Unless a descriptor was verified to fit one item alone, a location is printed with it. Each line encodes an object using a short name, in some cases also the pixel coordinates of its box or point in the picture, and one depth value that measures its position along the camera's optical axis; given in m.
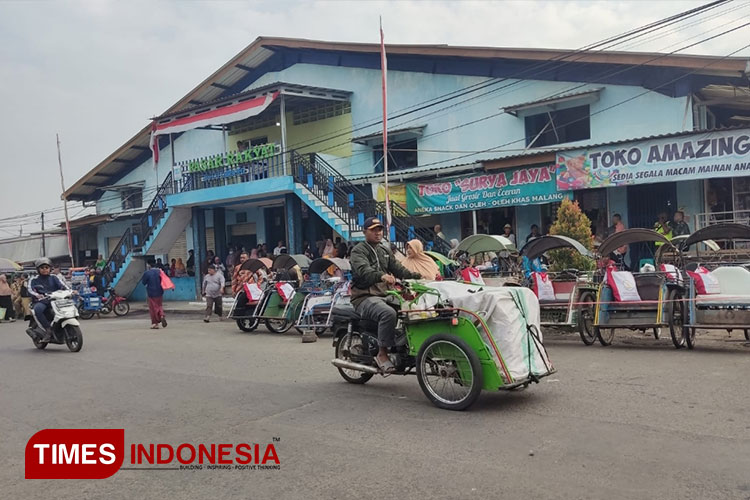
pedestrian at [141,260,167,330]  16.02
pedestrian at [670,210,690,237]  14.45
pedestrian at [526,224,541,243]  17.62
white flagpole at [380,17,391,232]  15.74
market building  15.41
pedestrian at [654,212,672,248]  14.81
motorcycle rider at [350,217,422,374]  6.64
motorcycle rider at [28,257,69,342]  11.90
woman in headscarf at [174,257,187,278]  27.24
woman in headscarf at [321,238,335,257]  20.11
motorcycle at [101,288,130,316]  21.88
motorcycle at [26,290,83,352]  11.70
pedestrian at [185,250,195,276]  27.03
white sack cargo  6.00
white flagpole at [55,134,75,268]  29.43
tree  12.97
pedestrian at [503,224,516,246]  18.05
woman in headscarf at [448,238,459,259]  13.60
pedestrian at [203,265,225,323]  17.09
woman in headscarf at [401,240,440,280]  10.83
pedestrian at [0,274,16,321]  21.38
